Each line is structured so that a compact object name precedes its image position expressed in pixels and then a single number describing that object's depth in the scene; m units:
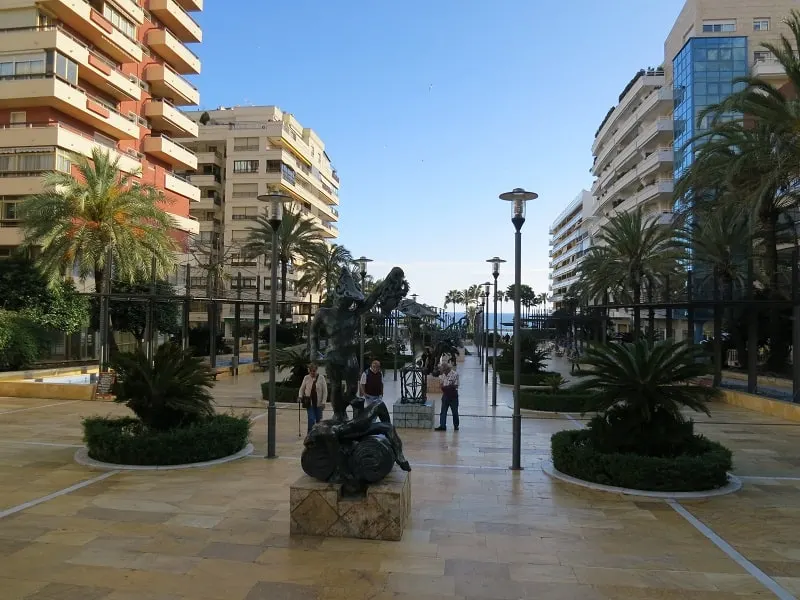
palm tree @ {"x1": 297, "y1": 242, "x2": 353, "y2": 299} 43.31
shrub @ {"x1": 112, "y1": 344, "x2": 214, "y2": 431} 9.76
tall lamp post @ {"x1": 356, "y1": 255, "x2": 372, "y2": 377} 18.02
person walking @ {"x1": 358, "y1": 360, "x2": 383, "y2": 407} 12.80
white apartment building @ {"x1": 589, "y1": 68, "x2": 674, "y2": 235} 48.22
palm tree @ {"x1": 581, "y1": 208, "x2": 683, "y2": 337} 29.12
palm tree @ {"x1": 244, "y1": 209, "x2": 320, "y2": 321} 36.81
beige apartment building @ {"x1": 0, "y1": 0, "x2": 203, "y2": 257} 29.17
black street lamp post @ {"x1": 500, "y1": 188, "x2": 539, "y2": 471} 9.55
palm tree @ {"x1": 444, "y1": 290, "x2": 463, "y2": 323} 142.79
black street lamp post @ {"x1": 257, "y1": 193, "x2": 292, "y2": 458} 10.02
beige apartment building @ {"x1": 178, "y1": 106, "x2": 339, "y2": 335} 58.09
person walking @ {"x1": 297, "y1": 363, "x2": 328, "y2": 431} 11.55
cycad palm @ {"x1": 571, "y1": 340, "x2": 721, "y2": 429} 8.59
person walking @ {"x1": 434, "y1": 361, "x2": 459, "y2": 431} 12.81
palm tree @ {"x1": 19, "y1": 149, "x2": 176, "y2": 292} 23.28
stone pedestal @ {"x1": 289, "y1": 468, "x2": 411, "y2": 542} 6.22
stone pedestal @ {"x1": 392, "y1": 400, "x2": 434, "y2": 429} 13.48
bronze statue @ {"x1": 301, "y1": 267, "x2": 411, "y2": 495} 6.51
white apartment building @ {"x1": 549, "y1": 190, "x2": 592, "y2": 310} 89.25
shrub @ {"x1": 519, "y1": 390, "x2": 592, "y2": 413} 16.28
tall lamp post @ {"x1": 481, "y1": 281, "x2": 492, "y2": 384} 26.06
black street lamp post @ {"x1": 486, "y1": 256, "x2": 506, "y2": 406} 21.89
